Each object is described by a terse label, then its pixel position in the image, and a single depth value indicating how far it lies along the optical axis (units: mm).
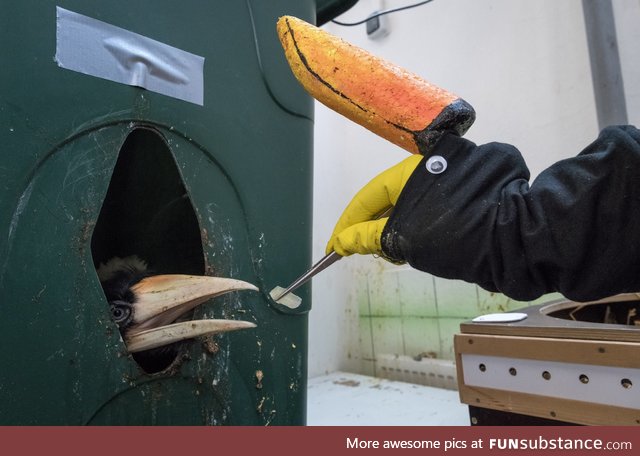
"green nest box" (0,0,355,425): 414
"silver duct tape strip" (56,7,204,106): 453
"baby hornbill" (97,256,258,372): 491
